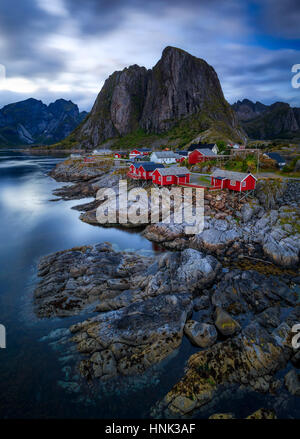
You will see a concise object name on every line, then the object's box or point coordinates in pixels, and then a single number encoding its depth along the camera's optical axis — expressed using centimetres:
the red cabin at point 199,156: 5541
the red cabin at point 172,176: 3947
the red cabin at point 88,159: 8182
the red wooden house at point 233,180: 3288
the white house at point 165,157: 6725
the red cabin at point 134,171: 4722
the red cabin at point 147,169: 4465
